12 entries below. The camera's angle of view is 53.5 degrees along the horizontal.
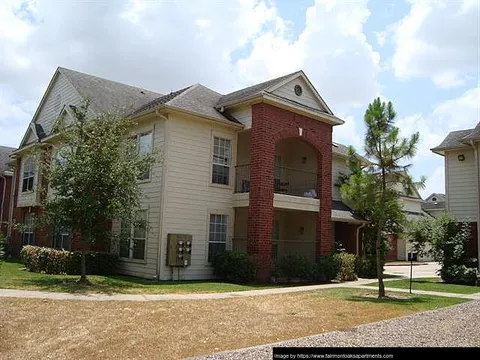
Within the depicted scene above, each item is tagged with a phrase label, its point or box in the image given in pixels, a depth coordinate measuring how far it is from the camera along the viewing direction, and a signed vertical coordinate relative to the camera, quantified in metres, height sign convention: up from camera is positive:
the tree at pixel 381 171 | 15.39 +2.50
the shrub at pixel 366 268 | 23.12 -1.03
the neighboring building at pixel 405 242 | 40.39 +0.49
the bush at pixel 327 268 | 19.80 -0.95
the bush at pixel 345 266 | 20.42 -0.86
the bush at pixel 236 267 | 17.47 -0.92
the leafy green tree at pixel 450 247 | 20.86 +0.11
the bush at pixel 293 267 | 18.92 -0.90
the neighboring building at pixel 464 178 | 21.49 +3.43
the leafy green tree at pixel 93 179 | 14.82 +1.79
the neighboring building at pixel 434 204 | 51.94 +5.07
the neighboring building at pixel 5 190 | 31.15 +2.94
